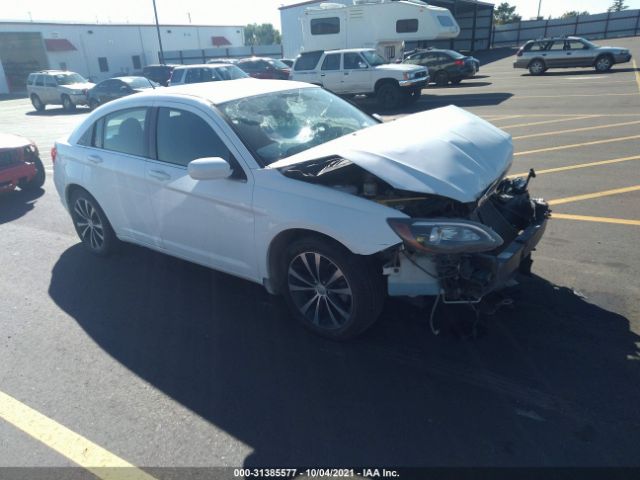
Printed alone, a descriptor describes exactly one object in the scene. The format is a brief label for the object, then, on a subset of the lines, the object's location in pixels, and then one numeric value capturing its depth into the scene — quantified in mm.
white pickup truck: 15828
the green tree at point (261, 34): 101750
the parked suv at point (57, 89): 22359
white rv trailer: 19578
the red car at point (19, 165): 7555
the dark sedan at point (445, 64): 21925
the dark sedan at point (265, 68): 24631
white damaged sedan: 3068
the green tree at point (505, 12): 75812
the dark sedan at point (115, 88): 19531
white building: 42062
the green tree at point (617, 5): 104875
